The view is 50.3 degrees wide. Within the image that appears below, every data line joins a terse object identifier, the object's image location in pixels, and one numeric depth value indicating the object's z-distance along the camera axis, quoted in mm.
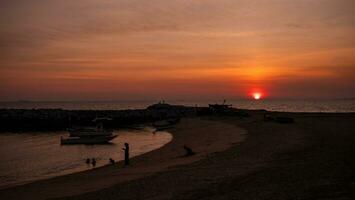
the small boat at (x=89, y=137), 44903
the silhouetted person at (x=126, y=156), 24797
